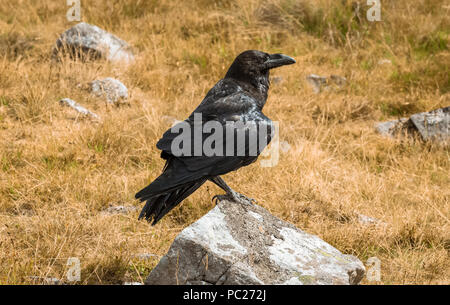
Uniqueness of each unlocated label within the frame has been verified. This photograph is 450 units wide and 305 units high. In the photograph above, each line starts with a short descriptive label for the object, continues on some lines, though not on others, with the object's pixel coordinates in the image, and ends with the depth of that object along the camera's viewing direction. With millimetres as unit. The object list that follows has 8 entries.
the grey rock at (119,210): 9605
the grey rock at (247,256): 6250
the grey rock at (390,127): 13789
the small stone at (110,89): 14102
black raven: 6883
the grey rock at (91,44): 16281
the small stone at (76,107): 12969
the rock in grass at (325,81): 16016
